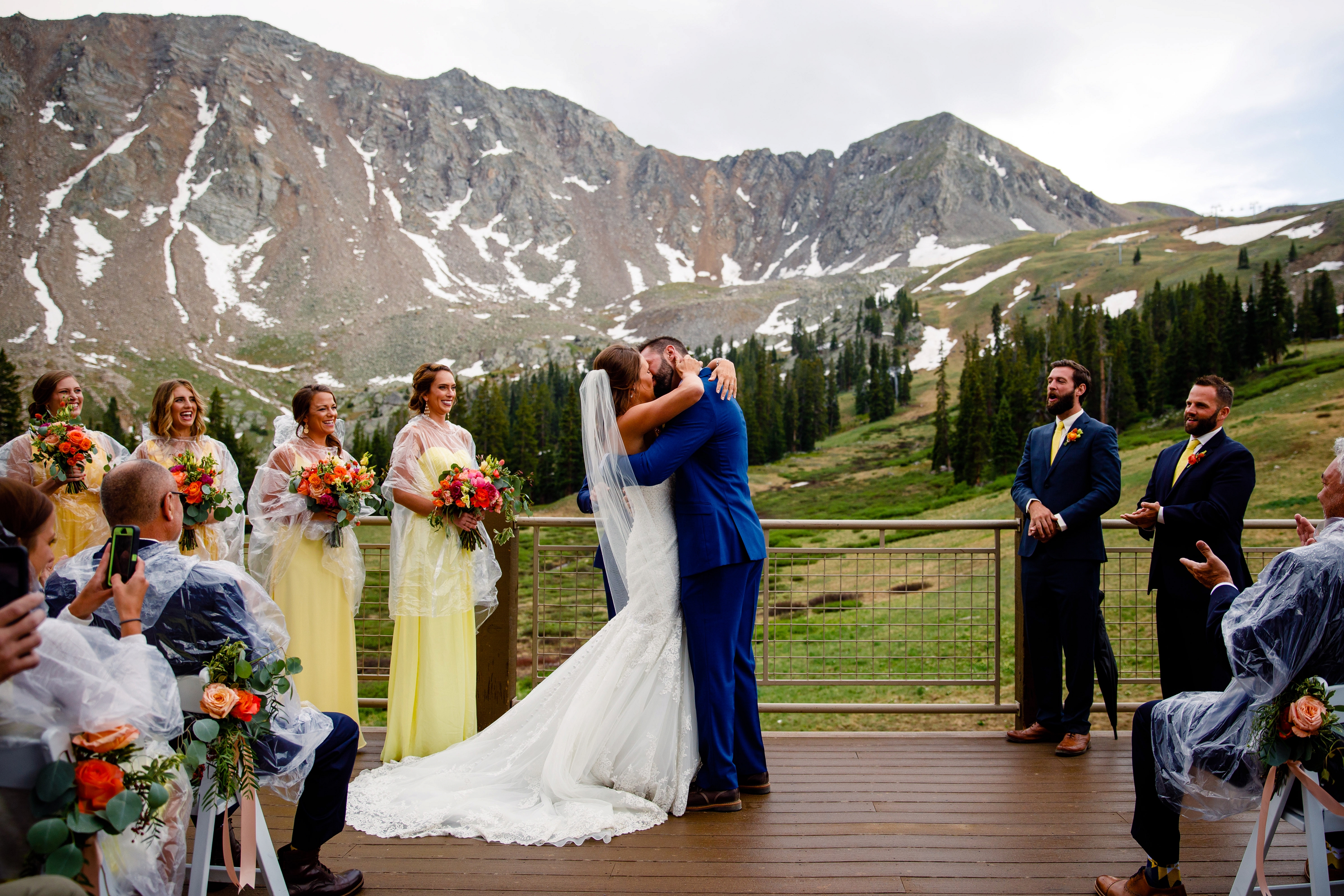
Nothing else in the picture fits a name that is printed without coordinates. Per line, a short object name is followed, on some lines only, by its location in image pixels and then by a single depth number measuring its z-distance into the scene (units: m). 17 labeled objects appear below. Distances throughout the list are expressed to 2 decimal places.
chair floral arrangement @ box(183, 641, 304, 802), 2.35
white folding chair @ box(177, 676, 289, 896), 2.44
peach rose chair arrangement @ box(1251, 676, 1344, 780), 2.32
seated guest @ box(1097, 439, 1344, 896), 2.41
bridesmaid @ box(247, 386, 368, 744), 4.55
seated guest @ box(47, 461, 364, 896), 2.38
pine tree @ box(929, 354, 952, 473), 51.62
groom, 3.78
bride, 3.69
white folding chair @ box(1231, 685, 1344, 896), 2.41
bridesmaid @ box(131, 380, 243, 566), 4.89
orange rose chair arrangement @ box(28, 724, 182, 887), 1.79
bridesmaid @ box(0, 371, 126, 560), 4.94
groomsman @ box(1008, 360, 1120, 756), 4.64
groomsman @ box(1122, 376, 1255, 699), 4.24
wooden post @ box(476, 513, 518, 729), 5.07
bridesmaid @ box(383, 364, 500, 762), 4.53
